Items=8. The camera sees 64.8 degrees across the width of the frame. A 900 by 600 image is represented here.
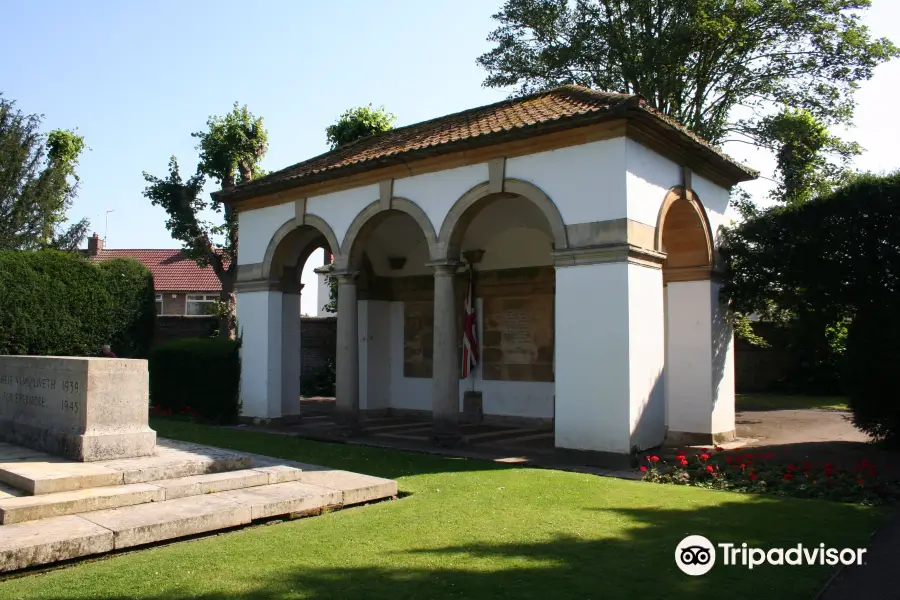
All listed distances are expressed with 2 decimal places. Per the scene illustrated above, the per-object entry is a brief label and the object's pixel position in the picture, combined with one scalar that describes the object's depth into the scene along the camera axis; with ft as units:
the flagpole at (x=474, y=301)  50.98
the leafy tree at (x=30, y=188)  89.76
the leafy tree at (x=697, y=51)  63.46
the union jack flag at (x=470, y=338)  50.29
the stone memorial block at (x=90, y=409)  24.94
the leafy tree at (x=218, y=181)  74.90
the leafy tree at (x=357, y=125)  82.38
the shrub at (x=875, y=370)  31.89
